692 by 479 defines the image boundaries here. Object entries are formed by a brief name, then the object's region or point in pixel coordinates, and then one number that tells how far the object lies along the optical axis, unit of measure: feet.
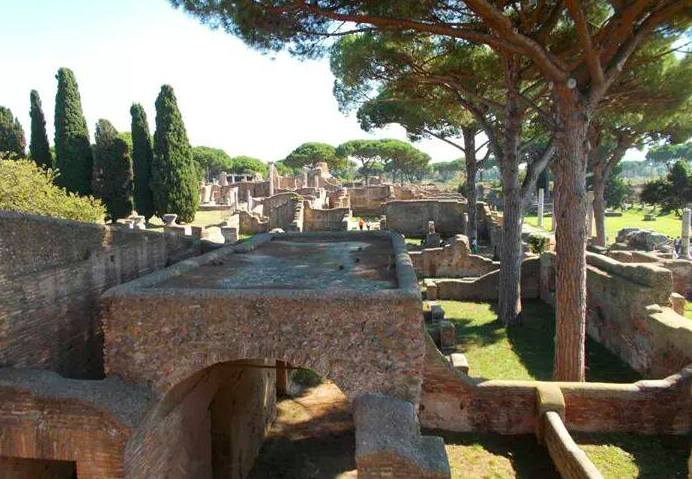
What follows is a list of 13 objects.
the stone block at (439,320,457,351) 37.14
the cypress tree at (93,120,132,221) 77.87
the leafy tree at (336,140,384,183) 185.47
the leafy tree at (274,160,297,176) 240.12
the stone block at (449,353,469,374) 28.71
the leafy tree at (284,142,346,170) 207.31
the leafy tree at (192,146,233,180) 209.77
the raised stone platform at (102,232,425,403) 15.58
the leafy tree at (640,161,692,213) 98.17
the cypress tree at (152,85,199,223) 78.02
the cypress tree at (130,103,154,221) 79.41
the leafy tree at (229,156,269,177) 232.32
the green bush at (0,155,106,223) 41.29
